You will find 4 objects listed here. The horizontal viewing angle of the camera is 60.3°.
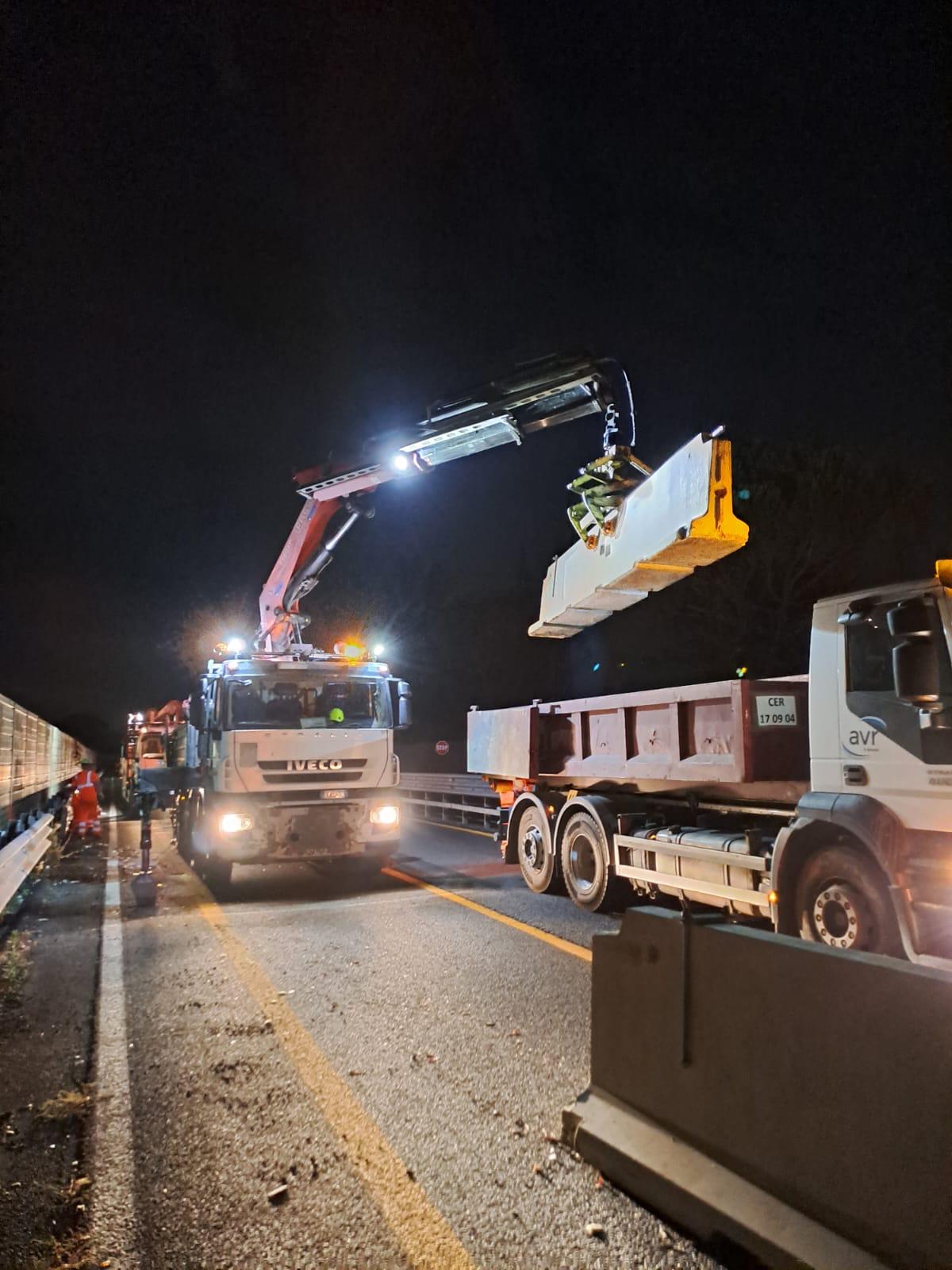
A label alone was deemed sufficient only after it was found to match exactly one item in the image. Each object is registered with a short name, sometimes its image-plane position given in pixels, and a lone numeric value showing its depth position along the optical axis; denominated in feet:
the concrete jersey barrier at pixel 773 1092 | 7.67
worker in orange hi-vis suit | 57.21
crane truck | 30.14
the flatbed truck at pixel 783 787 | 16.58
